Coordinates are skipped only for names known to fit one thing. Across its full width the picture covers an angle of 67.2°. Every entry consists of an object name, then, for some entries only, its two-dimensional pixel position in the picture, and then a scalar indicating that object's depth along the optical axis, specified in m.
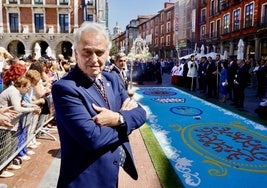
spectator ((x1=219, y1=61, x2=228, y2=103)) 8.18
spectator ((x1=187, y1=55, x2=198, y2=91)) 11.07
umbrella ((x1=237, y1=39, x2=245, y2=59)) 14.12
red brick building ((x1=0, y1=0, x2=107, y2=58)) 24.55
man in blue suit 1.18
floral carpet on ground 3.10
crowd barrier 2.83
